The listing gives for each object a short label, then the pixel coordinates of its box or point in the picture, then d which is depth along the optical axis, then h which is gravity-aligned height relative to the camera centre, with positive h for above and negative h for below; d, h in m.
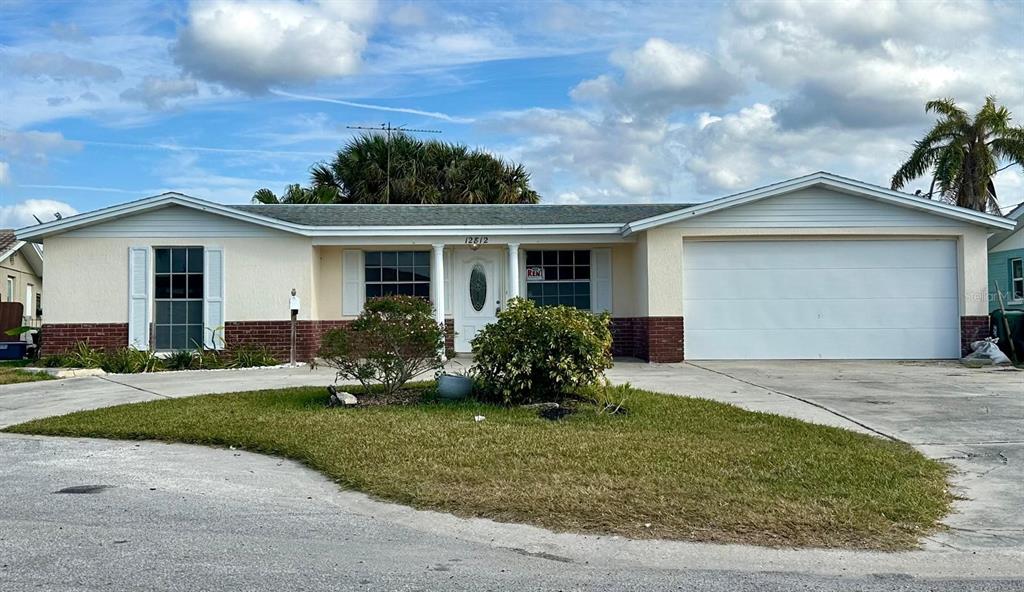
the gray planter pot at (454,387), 11.20 -0.75
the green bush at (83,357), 16.41 -0.47
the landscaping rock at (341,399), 10.86 -0.86
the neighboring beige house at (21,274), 27.61 +1.88
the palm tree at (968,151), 27.33 +5.11
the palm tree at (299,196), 30.16 +4.52
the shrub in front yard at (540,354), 10.46 -0.34
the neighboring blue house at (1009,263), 22.16 +1.37
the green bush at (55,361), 16.71 -0.54
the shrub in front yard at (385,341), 10.87 -0.17
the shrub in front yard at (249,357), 16.89 -0.52
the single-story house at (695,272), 16.95 +0.99
